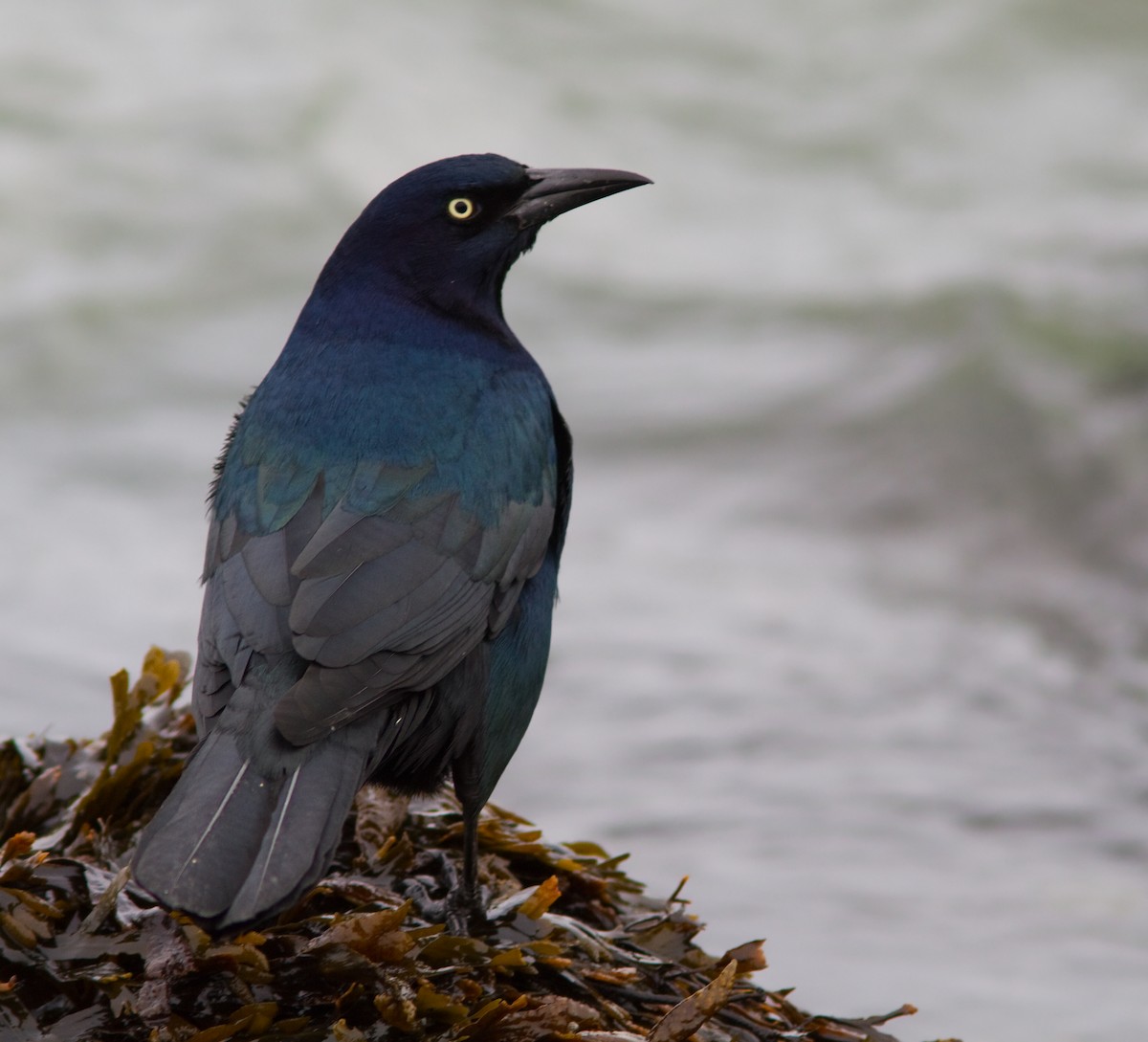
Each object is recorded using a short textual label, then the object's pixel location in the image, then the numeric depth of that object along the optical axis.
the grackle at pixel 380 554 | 6.97
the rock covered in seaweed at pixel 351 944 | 7.26
